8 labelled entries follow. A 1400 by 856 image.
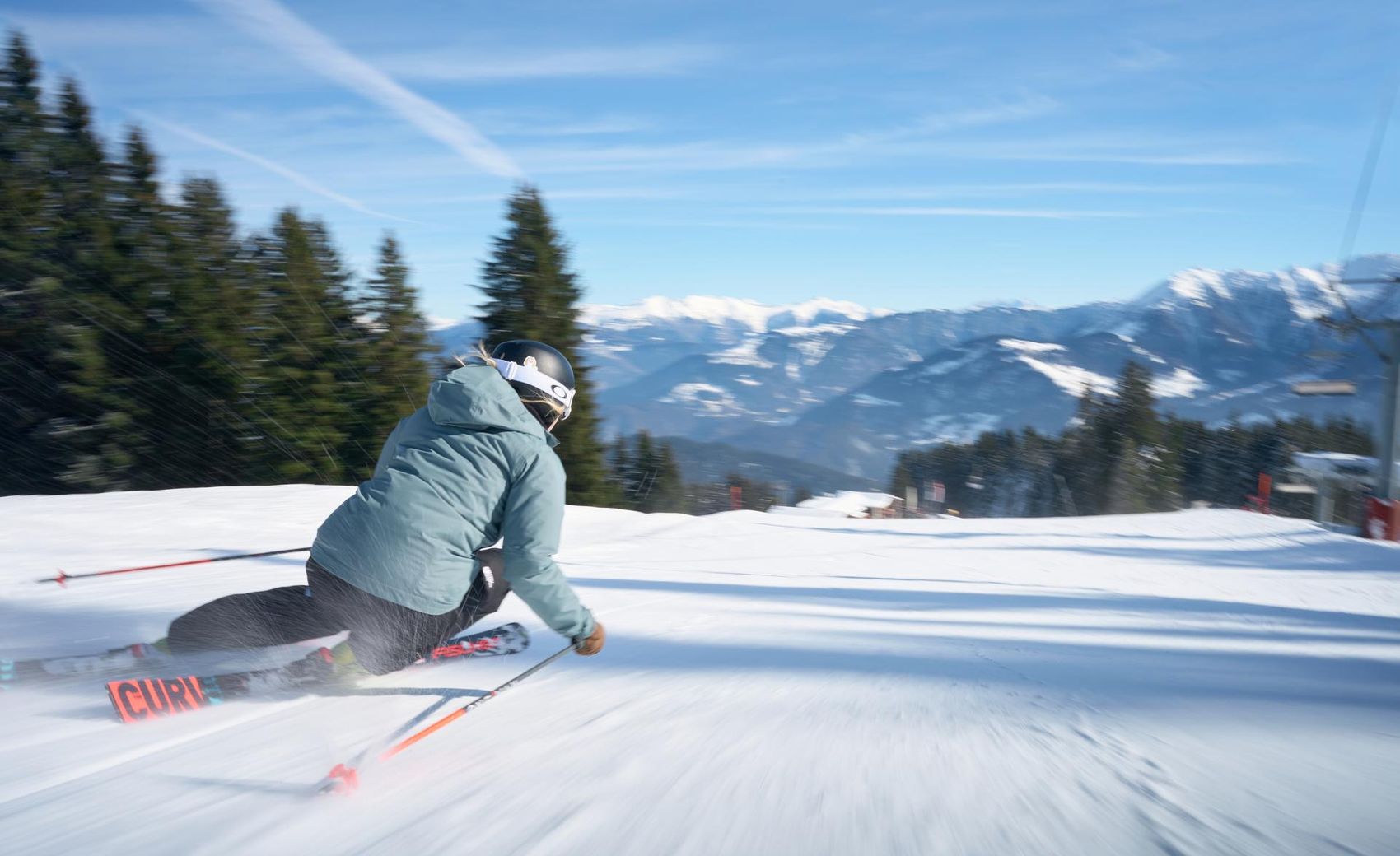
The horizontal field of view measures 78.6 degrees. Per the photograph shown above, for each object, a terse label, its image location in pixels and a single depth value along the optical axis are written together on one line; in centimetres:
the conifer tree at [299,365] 2672
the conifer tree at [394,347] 2983
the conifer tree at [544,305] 3303
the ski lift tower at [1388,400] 1912
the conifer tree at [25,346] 2361
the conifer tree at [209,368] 2542
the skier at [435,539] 309
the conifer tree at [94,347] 2364
